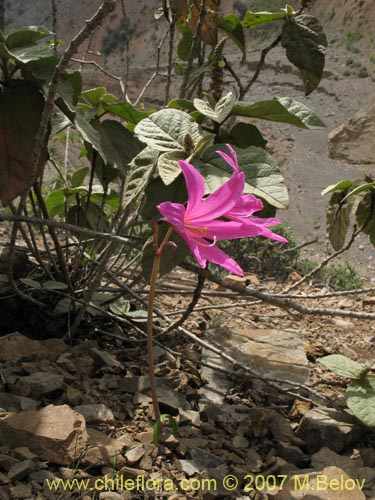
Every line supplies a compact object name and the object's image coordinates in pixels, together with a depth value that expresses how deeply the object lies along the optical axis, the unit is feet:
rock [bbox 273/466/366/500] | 3.23
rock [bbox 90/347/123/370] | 4.42
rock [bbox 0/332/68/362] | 4.14
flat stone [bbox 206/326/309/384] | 5.14
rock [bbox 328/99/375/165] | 33.88
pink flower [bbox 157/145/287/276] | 2.49
